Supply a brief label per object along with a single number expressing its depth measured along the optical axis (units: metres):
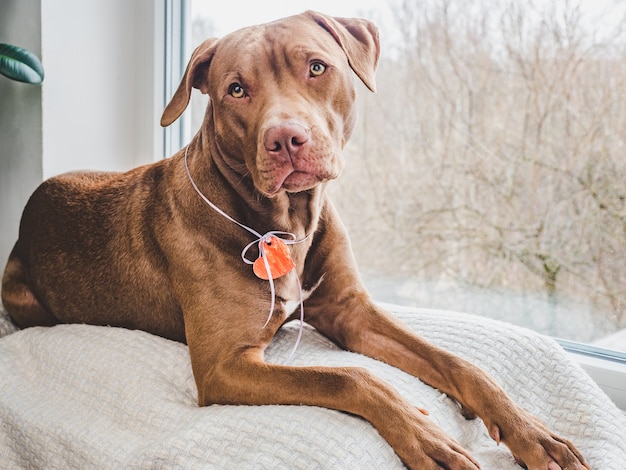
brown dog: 1.60
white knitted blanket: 1.50
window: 2.36
